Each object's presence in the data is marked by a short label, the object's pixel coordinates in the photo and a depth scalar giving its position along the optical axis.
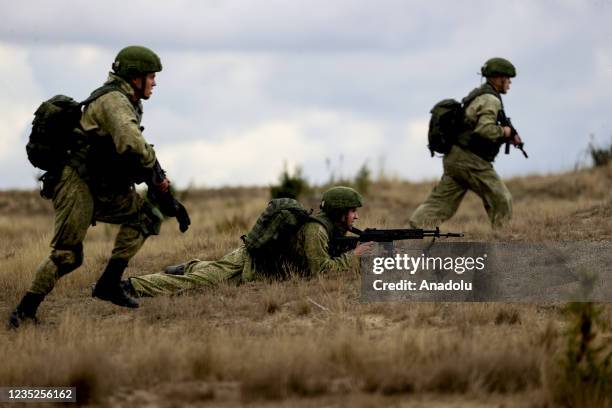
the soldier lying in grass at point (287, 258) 19.16
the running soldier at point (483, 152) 24.53
